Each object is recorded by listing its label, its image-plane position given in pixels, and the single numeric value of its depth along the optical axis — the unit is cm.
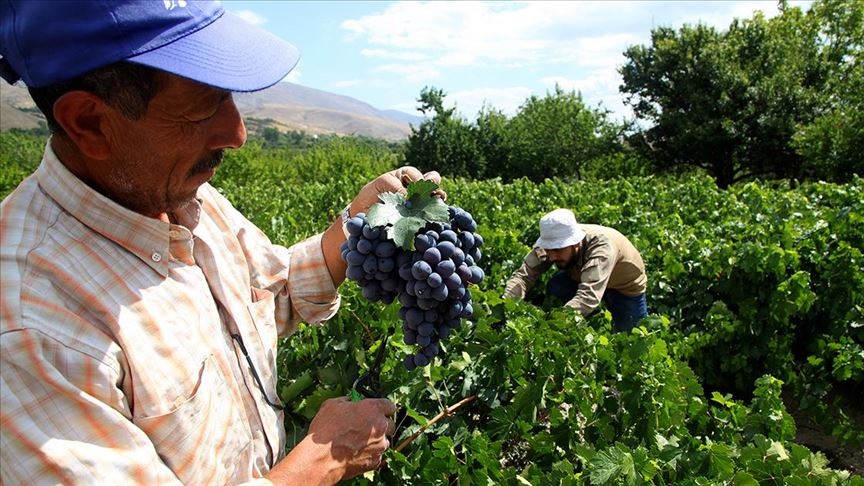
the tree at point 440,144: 2725
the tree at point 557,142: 2959
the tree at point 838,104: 1889
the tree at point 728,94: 2355
